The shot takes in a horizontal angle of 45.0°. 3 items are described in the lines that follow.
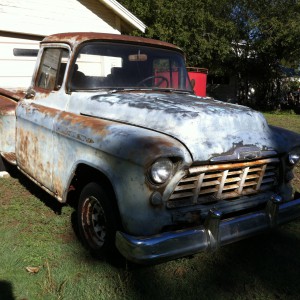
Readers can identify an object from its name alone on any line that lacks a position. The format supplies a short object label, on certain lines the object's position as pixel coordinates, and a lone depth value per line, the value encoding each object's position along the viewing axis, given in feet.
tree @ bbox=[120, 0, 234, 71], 47.75
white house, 31.09
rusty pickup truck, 8.07
